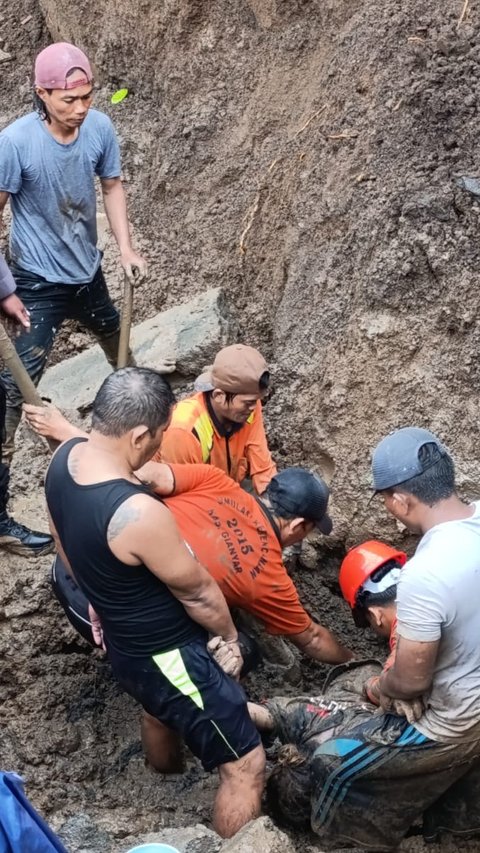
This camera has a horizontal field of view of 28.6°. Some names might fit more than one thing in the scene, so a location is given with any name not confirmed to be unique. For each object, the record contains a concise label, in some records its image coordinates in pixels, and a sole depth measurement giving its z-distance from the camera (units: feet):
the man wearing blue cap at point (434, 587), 9.24
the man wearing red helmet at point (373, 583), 12.00
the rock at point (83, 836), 11.52
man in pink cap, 13.85
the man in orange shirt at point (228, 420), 13.48
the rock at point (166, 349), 17.80
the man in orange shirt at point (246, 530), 11.70
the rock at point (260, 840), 9.89
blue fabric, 6.99
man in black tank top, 9.70
